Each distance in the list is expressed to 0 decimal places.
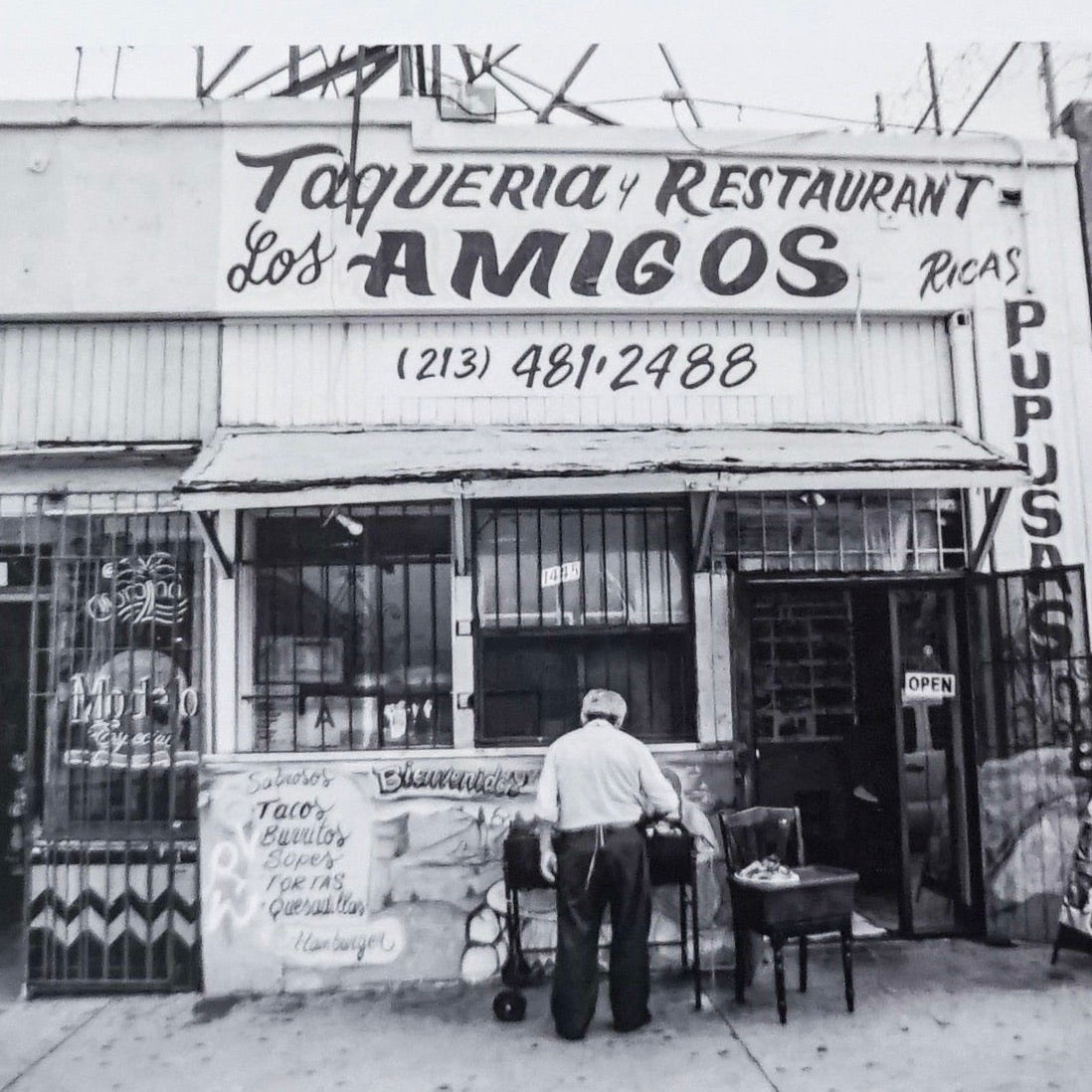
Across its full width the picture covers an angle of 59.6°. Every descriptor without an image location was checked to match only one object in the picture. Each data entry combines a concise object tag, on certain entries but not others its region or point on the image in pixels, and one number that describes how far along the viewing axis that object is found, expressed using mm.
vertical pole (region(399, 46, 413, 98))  7535
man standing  5246
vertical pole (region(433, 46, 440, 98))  7105
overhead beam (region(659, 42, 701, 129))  6695
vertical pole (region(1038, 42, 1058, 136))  7473
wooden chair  5410
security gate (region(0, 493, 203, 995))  6312
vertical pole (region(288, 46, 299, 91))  7836
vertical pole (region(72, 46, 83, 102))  6376
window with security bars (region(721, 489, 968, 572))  6898
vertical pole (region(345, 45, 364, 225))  6455
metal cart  5766
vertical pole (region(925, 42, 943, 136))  7512
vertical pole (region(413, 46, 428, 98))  7715
